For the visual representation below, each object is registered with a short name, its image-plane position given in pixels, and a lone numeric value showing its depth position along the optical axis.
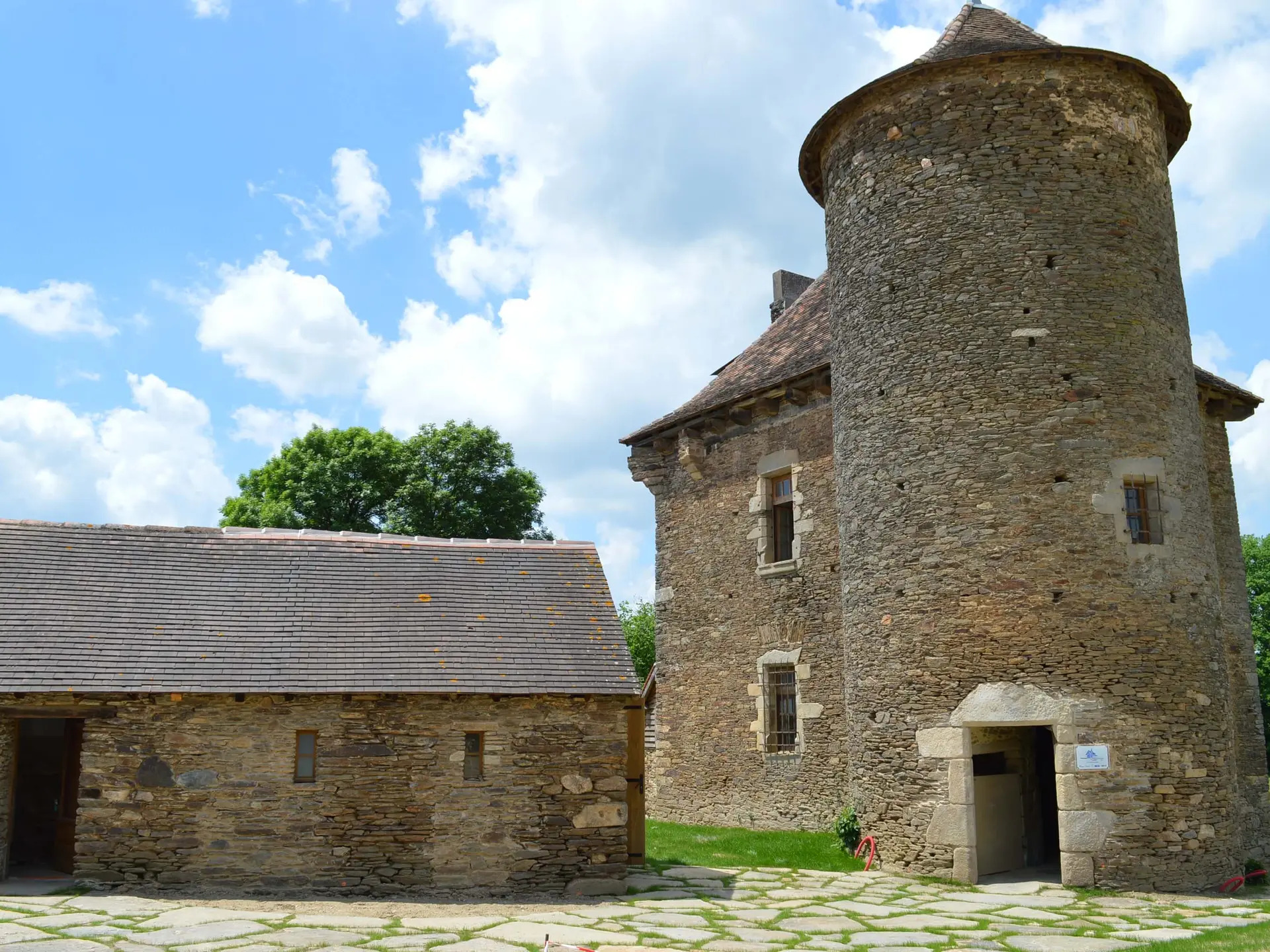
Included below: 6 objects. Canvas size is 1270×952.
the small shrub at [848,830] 13.10
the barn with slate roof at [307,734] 10.48
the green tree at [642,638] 41.66
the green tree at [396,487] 30.69
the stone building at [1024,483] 11.41
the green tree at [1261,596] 34.92
